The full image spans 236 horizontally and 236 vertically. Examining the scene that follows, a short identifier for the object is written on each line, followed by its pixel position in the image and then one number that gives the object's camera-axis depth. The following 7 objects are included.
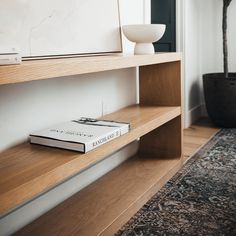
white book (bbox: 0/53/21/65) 0.91
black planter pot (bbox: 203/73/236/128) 2.72
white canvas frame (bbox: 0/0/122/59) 1.18
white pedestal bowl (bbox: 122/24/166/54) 1.64
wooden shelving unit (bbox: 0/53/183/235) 0.98
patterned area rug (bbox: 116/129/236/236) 1.31
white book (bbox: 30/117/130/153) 1.20
